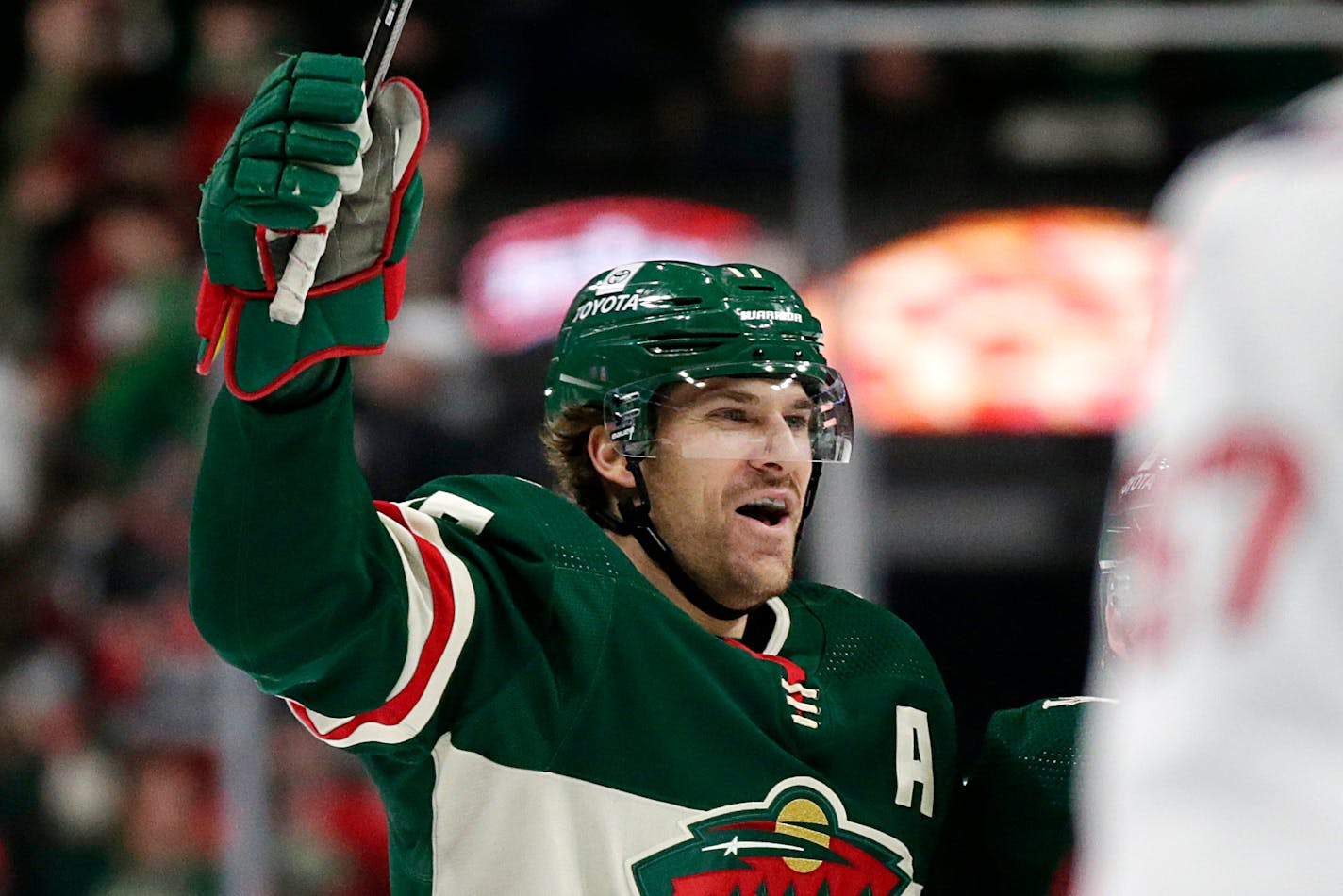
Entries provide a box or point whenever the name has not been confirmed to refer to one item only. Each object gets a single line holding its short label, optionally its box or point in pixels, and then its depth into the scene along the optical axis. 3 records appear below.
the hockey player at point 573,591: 6.94
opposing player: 4.63
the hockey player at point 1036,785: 7.30
